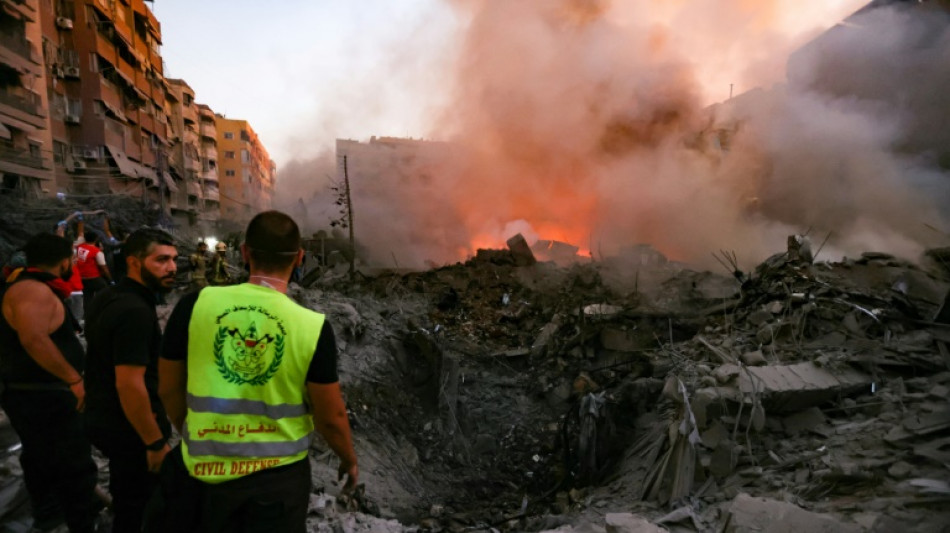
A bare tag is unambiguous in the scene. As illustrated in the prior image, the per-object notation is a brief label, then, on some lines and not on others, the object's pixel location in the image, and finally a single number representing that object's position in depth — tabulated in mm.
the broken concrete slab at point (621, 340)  8008
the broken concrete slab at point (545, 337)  8617
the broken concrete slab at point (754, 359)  4711
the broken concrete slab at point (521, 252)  14172
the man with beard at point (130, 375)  2080
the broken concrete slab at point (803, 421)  3693
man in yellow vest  1582
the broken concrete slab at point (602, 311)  8500
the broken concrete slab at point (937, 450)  2748
